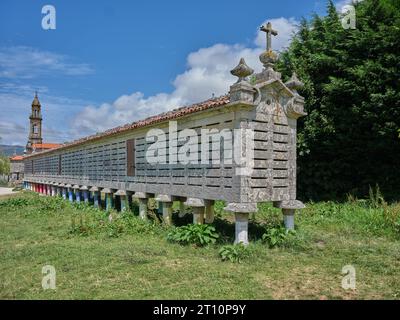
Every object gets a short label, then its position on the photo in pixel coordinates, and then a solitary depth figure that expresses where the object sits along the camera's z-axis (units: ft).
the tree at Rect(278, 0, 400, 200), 40.78
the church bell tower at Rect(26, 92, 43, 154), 159.22
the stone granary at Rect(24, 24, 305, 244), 25.64
